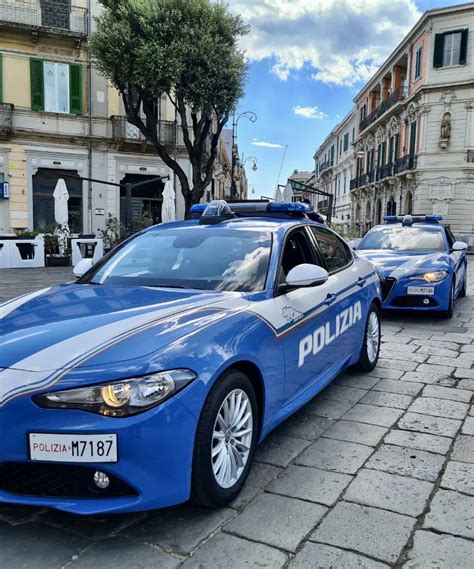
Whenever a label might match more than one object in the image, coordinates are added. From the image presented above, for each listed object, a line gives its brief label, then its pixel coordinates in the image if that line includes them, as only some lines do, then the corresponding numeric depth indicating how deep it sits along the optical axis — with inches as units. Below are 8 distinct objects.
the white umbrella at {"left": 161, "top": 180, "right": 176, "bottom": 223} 711.1
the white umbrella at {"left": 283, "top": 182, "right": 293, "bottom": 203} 523.3
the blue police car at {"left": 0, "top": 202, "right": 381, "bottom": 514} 81.4
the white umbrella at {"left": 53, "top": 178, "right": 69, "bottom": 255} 646.5
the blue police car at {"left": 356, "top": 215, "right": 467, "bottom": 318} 283.6
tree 646.5
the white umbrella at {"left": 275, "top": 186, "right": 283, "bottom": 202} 533.6
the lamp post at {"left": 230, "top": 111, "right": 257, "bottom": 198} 1629.8
